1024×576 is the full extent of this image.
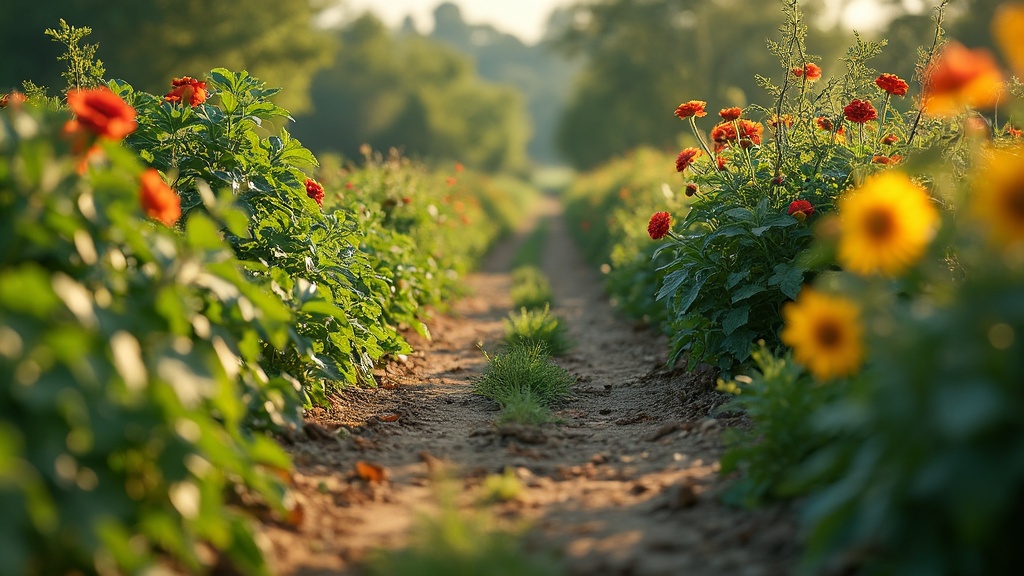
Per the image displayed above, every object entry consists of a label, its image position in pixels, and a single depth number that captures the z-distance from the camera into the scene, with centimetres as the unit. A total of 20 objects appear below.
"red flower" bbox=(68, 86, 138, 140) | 247
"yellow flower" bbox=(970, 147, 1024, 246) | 185
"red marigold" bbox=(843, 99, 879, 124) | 416
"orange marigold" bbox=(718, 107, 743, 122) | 445
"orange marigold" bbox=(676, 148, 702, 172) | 459
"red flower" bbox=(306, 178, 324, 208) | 455
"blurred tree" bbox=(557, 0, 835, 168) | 3078
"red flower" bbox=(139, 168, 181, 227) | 249
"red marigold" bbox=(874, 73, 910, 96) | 418
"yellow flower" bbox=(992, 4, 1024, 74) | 202
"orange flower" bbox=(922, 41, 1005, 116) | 220
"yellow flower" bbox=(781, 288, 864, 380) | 224
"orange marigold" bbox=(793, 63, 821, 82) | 456
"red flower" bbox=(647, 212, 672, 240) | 438
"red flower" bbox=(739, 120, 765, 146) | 476
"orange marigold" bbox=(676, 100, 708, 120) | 464
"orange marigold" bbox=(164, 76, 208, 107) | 408
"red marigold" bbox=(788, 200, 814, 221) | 407
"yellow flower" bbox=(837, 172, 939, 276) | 223
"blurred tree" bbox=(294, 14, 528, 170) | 4444
